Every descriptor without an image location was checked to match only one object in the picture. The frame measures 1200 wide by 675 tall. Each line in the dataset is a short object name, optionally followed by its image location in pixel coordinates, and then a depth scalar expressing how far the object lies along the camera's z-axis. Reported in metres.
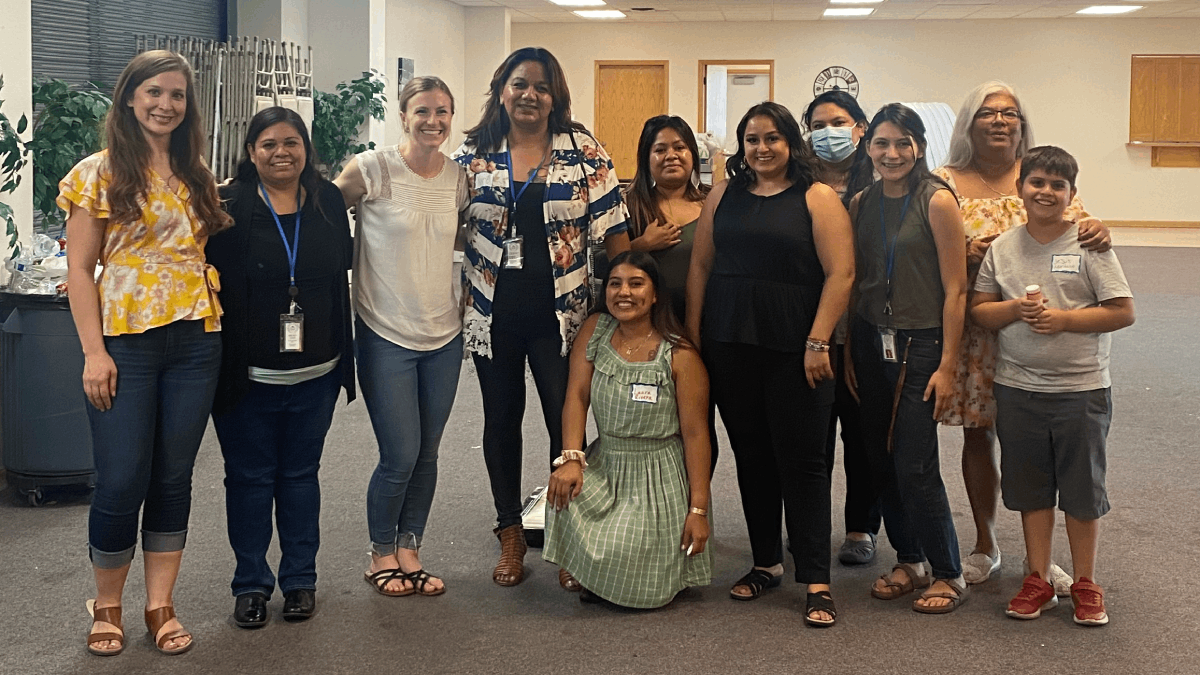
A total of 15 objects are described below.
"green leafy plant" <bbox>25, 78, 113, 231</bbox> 4.43
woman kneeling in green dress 3.18
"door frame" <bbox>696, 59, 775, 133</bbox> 17.67
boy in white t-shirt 2.98
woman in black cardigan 2.85
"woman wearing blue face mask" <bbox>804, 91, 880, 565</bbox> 3.51
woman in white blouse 3.10
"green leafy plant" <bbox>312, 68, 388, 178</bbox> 9.47
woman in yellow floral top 2.66
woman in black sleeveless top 3.03
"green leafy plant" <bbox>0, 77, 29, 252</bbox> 4.10
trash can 4.11
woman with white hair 3.20
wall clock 17.50
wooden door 18.09
